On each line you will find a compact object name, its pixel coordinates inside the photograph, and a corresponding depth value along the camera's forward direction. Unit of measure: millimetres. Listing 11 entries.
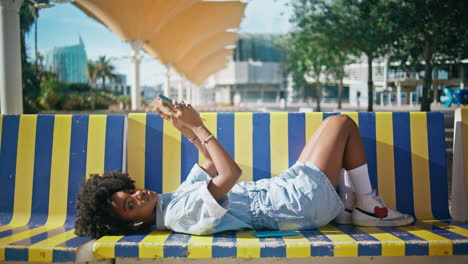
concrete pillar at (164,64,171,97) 27877
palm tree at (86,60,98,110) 55469
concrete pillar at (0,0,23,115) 4242
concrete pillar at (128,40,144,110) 16984
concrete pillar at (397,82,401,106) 32781
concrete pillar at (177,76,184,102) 38500
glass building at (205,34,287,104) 69438
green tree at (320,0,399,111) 10242
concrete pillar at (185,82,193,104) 47512
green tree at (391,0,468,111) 7371
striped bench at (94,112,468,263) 2797
